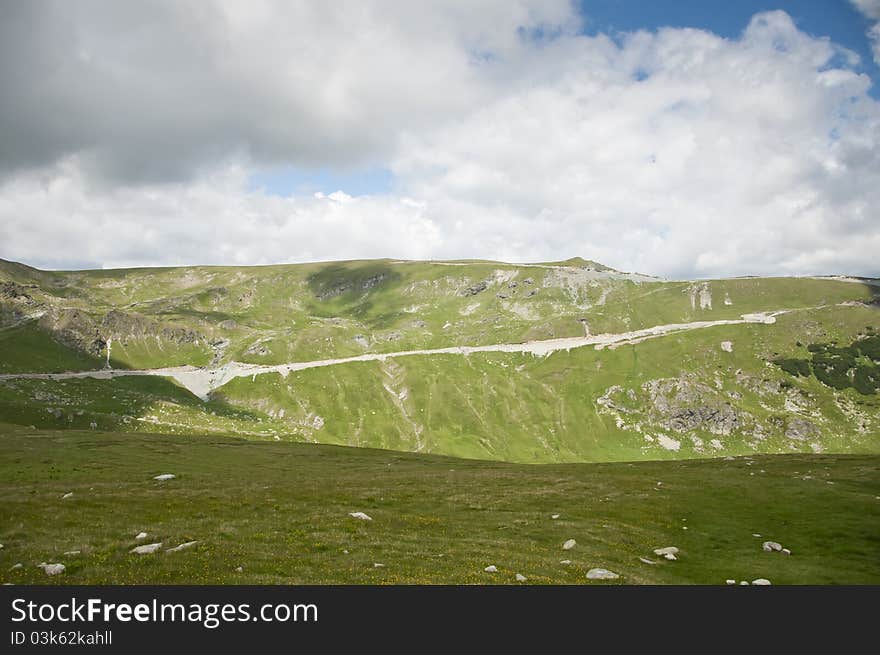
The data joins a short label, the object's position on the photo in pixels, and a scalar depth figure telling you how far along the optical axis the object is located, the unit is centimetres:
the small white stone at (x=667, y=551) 3100
